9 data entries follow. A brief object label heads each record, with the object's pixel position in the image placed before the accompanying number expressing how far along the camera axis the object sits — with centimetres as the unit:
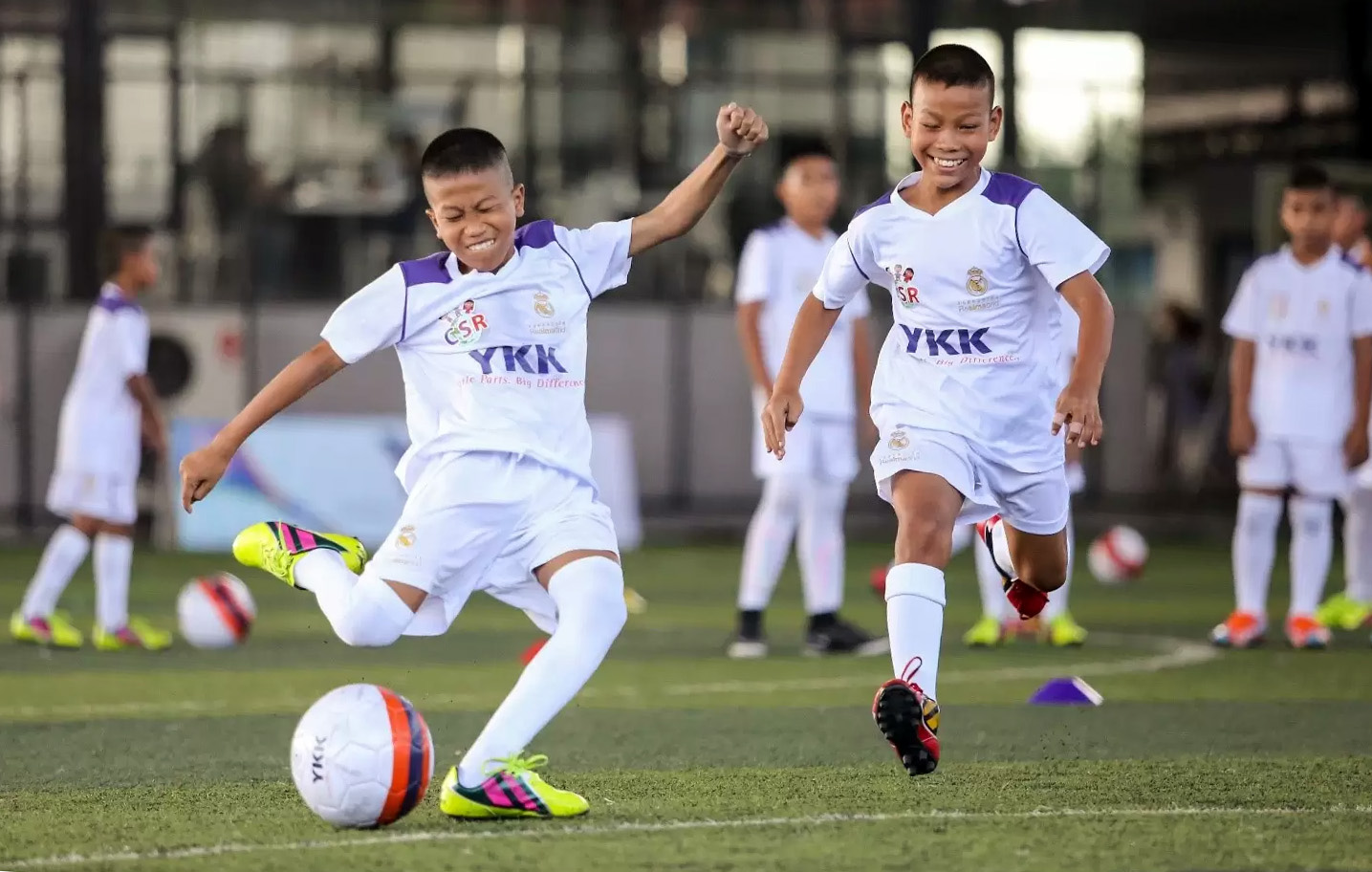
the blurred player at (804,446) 1964
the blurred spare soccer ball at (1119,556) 2675
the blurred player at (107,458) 2083
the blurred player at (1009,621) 1998
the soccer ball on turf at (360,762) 990
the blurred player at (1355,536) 2234
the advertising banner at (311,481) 3244
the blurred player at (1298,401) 1989
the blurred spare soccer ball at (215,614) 1987
